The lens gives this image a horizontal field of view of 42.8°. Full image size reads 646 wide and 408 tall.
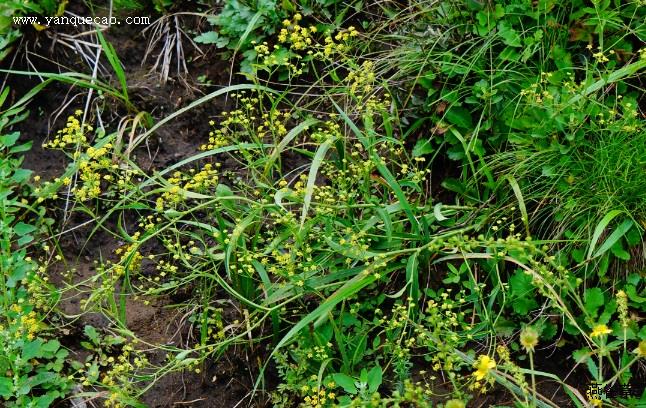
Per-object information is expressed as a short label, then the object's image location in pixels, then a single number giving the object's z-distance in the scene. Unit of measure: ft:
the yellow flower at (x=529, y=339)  6.82
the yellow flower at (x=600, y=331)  6.95
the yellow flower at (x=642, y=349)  6.76
